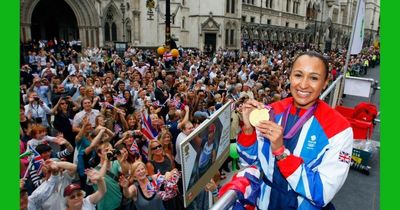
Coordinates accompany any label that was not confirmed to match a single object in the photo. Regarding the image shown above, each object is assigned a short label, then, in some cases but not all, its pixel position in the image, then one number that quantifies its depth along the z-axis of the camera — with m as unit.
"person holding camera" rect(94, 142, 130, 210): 4.05
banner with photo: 1.90
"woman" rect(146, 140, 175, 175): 4.82
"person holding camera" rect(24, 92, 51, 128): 7.48
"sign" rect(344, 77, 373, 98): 5.86
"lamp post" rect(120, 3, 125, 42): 33.66
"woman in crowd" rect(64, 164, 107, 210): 3.62
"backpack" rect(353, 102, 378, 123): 5.85
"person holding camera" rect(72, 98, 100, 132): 6.50
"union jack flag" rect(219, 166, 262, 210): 2.05
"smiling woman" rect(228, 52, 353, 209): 1.76
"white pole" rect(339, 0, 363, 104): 4.79
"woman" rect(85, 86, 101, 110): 7.84
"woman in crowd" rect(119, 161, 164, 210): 3.97
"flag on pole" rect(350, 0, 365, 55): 4.86
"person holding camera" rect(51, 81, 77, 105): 8.41
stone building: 31.00
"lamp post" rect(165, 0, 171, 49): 14.66
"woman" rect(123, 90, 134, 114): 8.23
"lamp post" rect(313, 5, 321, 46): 61.16
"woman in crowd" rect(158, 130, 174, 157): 5.29
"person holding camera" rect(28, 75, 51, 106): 8.94
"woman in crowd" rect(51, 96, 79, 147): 6.57
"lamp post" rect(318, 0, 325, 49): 63.44
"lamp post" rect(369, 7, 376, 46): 77.34
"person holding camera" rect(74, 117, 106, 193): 4.96
